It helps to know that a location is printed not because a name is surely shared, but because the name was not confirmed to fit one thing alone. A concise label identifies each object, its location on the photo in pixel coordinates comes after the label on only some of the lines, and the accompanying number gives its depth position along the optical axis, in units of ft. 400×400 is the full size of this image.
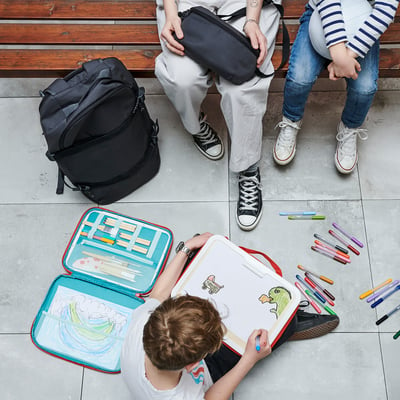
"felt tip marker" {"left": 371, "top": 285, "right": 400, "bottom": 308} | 5.15
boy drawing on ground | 3.18
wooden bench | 5.18
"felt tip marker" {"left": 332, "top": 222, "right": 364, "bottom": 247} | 5.40
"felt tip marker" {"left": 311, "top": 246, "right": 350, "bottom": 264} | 5.32
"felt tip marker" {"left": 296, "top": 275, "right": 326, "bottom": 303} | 5.21
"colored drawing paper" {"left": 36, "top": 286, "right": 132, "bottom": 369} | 5.04
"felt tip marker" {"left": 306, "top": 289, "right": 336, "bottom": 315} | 5.14
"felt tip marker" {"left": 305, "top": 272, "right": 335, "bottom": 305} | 5.21
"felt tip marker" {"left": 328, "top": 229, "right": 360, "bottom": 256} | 5.39
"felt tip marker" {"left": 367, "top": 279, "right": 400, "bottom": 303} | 5.20
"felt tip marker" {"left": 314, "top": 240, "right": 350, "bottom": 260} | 5.35
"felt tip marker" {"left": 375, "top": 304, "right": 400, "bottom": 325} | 5.08
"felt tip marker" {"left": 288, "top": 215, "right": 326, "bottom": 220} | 5.54
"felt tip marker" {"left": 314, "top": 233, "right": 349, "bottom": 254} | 5.37
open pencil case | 5.07
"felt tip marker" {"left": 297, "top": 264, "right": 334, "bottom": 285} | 5.26
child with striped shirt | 4.42
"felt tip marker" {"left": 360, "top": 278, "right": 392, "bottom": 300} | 5.20
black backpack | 4.61
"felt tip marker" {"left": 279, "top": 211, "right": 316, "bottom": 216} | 5.56
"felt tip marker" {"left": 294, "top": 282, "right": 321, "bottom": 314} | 5.17
